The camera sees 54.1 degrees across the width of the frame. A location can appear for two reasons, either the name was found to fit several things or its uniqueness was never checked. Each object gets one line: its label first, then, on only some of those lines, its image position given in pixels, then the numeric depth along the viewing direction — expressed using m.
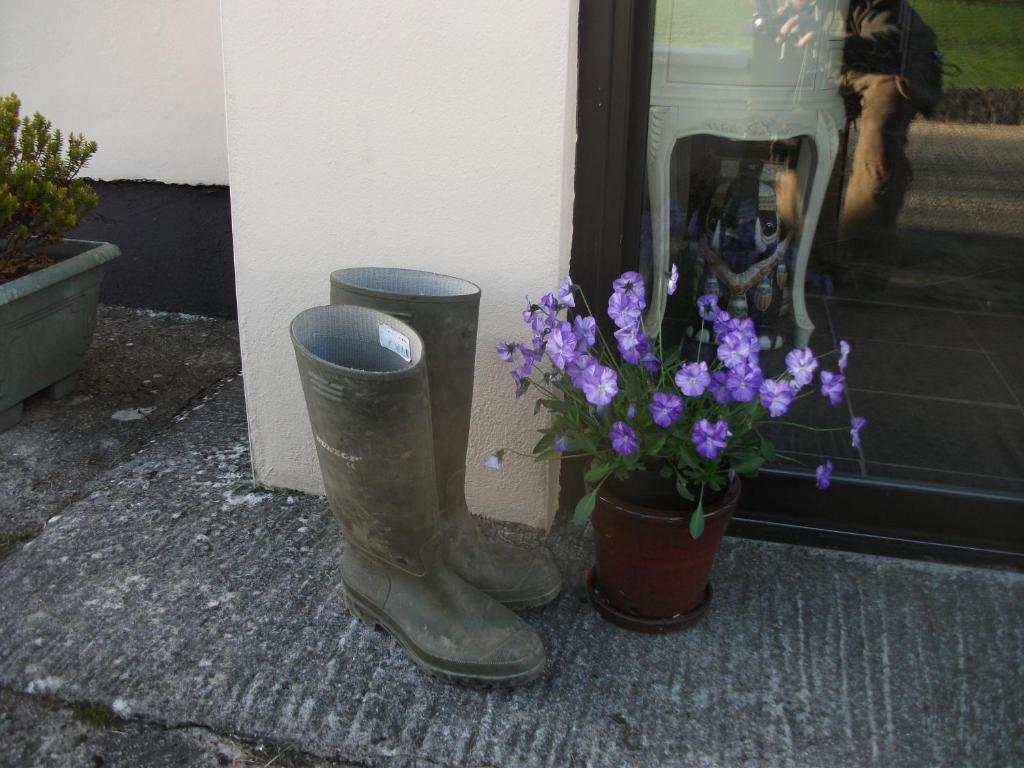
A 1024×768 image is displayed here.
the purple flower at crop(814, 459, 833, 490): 2.05
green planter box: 2.97
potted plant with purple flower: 1.91
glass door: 2.26
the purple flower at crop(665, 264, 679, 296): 1.99
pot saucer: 2.17
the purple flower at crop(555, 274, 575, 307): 2.05
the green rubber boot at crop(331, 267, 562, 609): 2.13
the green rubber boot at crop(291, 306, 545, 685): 1.89
